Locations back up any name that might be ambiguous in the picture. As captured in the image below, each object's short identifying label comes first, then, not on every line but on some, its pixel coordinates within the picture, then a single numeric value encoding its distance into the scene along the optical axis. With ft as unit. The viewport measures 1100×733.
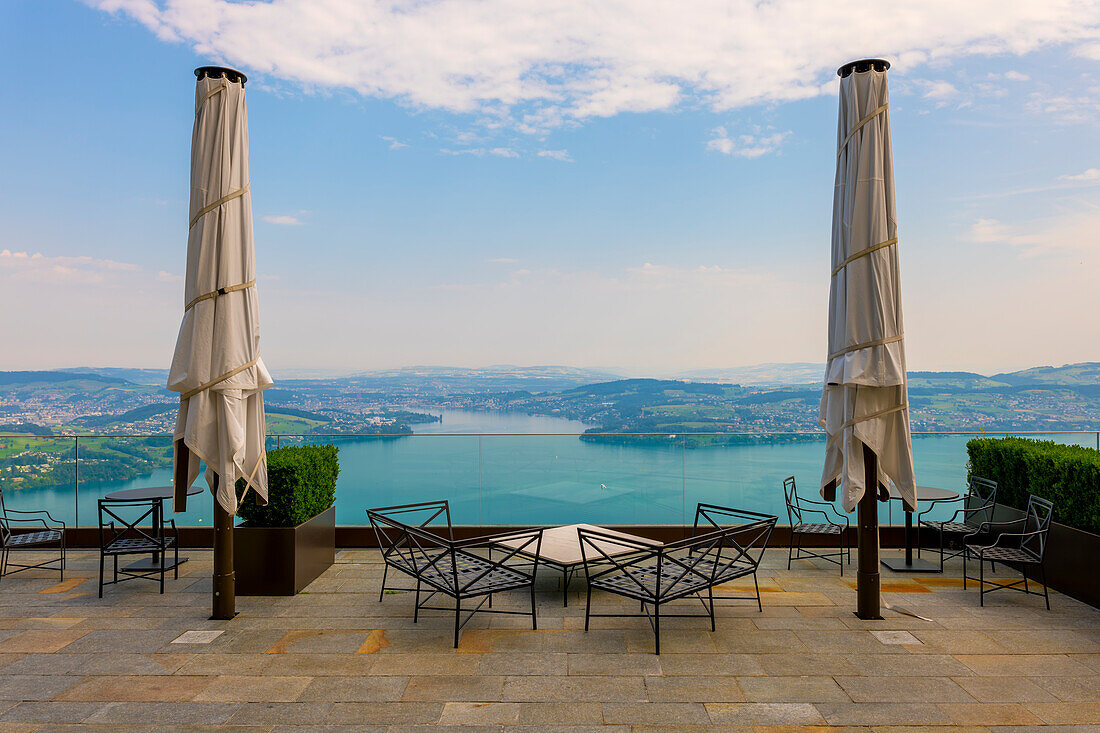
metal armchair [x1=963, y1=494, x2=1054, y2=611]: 17.07
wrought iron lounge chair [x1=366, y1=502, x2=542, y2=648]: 14.92
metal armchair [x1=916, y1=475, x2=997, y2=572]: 21.40
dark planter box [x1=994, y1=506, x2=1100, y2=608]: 17.11
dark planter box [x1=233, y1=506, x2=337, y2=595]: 18.16
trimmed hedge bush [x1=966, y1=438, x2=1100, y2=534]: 17.54
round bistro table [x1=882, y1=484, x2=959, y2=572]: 20.36
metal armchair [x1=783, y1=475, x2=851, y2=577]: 20.92
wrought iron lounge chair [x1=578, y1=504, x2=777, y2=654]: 14.57
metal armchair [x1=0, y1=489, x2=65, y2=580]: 19.33
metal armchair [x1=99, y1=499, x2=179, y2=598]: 17.99
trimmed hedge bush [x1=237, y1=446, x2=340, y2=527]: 18.54
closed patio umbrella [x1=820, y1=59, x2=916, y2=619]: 15.56
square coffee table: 16.88
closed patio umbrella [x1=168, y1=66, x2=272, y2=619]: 15.89
